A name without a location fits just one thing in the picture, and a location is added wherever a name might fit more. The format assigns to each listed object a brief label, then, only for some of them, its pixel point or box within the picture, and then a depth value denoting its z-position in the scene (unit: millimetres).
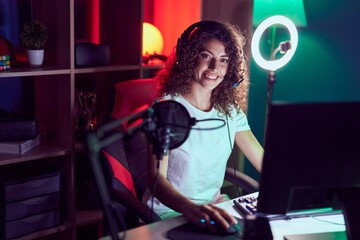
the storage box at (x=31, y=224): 2244
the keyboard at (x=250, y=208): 1563
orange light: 2658
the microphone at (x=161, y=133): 1116
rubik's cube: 2131
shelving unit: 2256
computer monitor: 1135
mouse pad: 1338
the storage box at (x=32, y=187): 2205
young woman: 1882
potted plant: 2195
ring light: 2002
